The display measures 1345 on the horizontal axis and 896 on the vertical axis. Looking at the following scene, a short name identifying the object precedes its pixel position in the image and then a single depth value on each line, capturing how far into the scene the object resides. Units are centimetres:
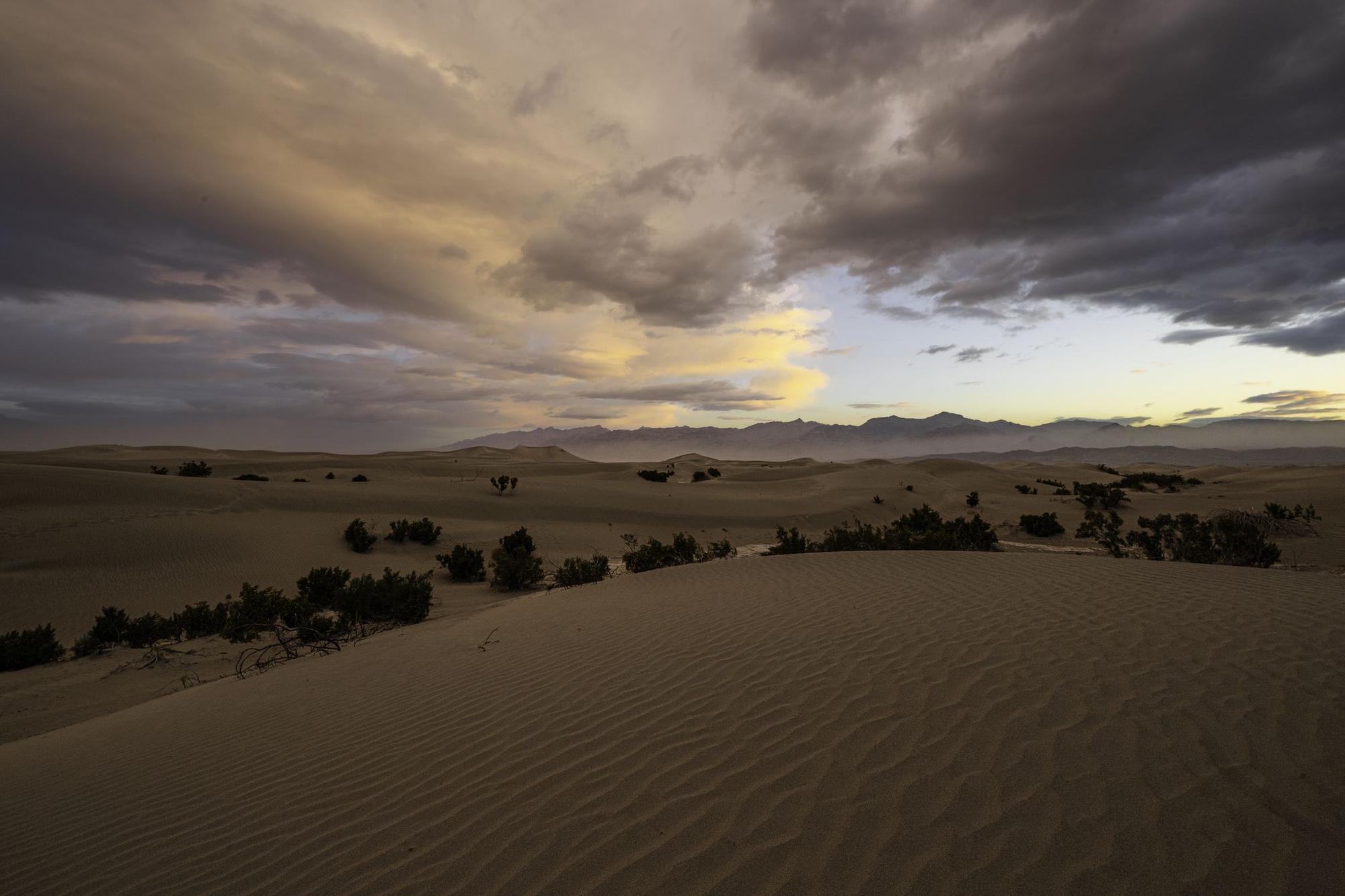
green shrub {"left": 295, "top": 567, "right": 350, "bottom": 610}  1002
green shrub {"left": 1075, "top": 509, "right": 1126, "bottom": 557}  1262
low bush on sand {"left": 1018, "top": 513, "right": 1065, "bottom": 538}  1708
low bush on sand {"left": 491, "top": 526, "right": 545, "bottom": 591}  1191
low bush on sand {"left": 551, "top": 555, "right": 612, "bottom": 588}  1086
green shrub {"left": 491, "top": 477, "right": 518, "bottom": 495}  2444
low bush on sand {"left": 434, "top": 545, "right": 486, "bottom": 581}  1335
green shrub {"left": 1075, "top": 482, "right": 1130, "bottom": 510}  2050
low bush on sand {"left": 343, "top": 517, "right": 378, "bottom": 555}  1520
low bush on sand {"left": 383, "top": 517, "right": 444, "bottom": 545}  1630
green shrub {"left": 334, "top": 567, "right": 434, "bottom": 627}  888
